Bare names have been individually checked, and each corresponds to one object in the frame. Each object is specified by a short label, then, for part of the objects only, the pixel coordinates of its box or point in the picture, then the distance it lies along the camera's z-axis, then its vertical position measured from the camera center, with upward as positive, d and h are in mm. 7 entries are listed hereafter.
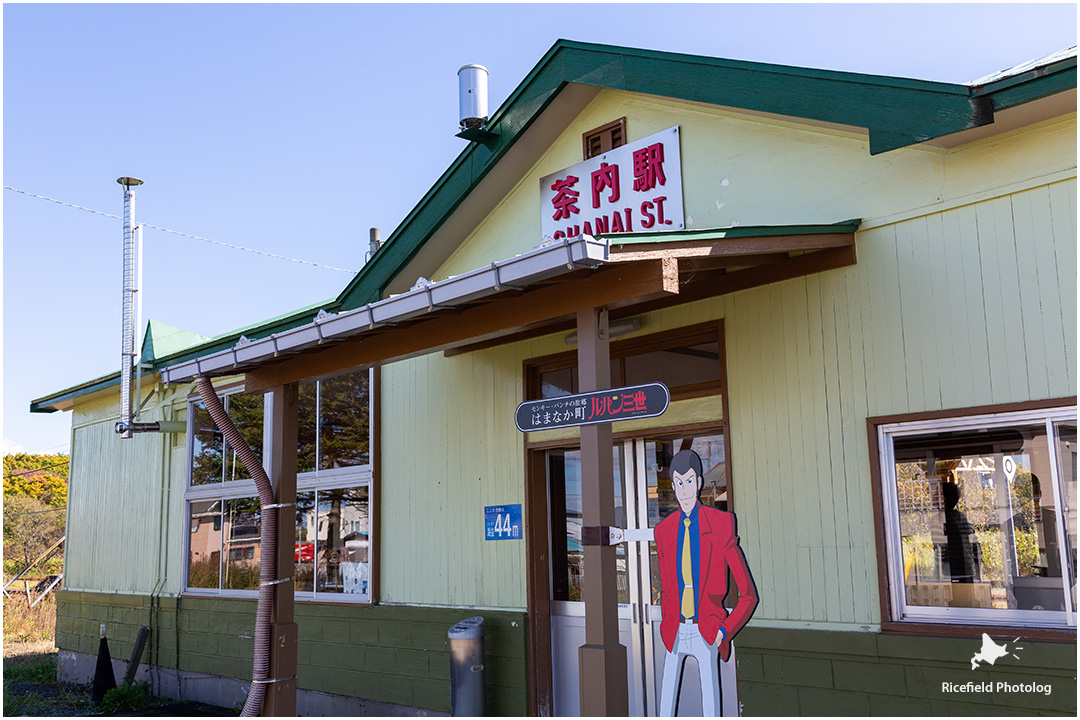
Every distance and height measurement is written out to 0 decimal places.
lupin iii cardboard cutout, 4789 -414
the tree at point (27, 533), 26609 -299
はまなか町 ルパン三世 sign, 4793 +542
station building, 5094 +857
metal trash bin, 7434 -1235
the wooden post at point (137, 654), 11523 -1658
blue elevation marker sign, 7594 -99
